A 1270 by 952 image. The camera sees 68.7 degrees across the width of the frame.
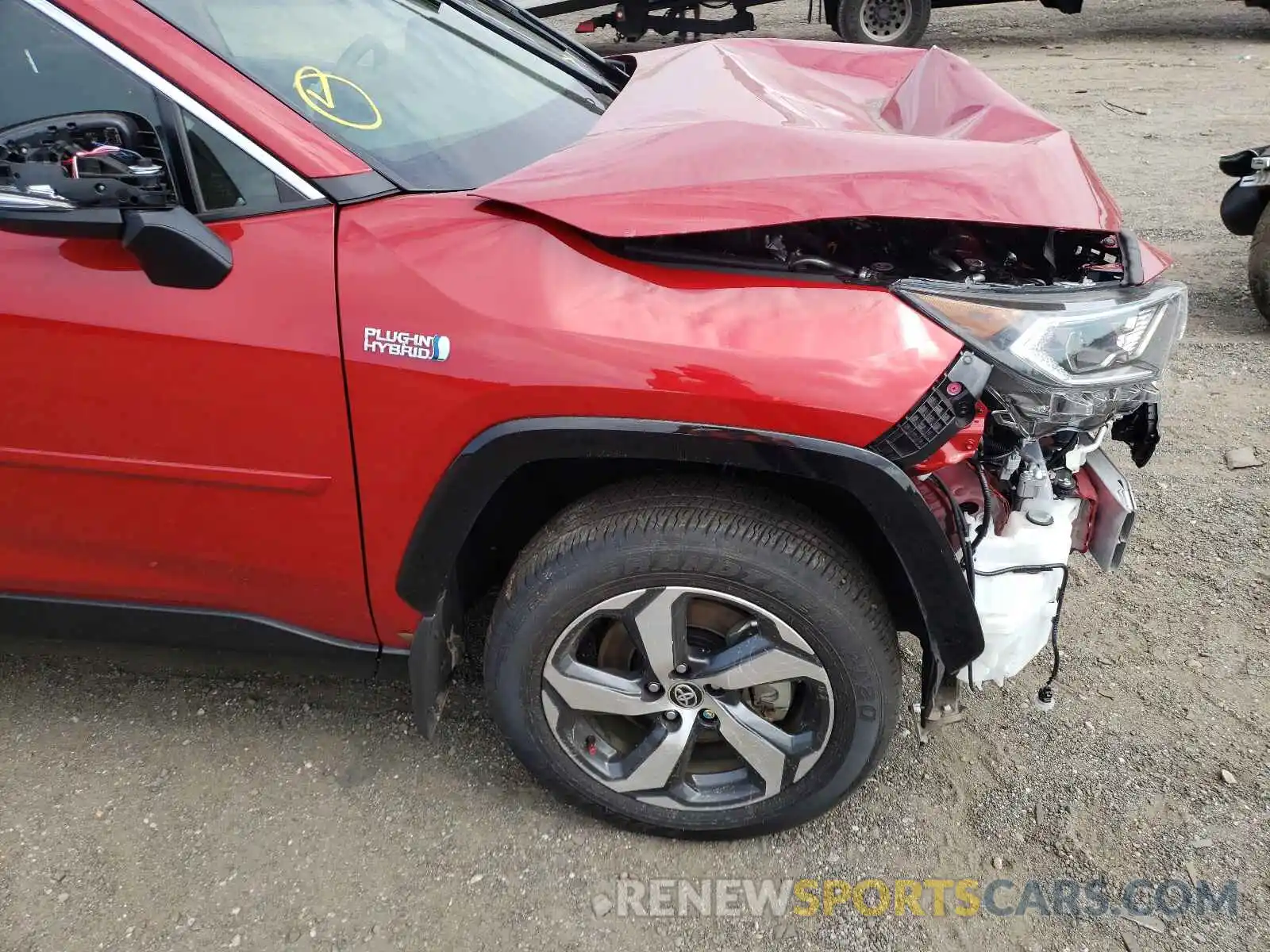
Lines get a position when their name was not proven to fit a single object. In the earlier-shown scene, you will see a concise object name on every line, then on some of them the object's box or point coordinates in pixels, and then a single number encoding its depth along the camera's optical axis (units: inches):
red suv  63.6
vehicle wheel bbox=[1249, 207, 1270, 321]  158.4
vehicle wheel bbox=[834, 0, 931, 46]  387.9
